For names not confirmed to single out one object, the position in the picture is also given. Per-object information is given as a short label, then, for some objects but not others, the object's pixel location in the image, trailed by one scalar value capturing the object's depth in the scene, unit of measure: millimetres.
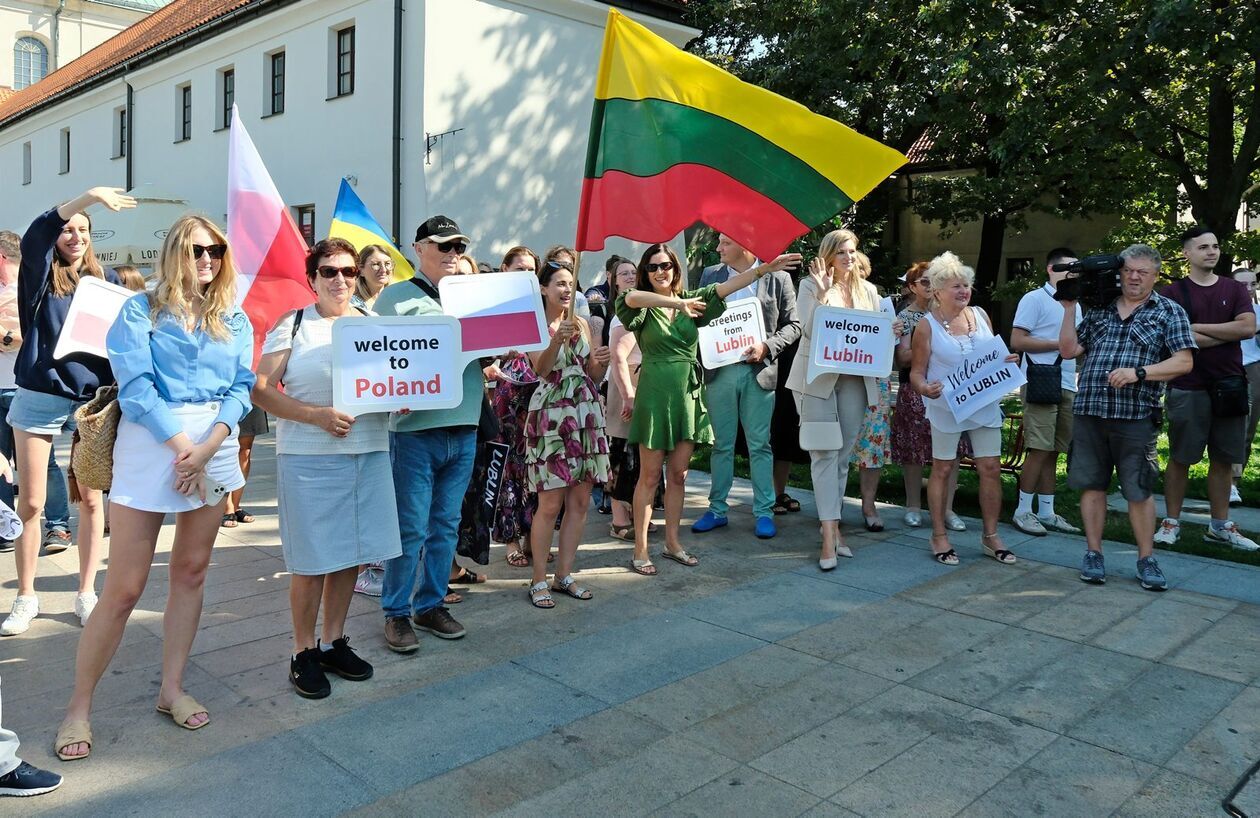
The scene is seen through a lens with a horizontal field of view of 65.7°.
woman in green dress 6129
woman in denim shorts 4953
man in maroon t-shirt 6594
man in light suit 7160
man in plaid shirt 5789
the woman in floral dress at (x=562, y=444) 5500
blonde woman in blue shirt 3600
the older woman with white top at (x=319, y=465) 4094
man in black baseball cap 4695
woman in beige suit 6430
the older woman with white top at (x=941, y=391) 6398
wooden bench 8008
